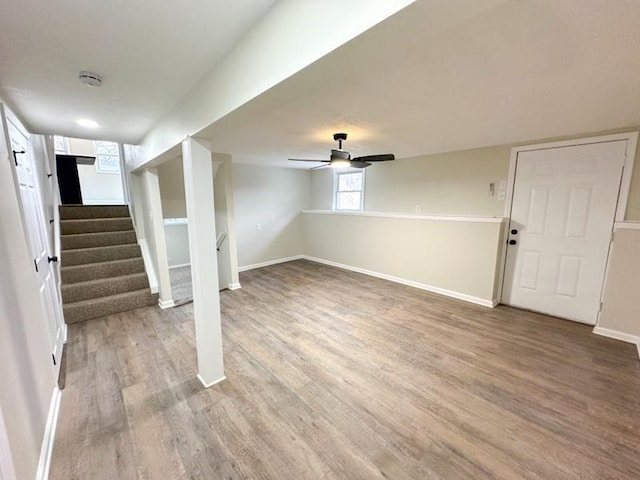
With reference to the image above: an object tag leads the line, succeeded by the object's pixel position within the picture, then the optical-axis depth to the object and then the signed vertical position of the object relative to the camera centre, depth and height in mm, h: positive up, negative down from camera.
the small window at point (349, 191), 5541 +279
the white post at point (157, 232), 3346 -398
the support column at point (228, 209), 4172 -87
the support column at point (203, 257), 1907 -416
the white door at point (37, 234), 2027 -259
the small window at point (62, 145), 6081 +1448
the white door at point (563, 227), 2906 -318
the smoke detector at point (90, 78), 1651 +839
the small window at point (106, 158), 6969 +1287
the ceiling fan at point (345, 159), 3041 +566
